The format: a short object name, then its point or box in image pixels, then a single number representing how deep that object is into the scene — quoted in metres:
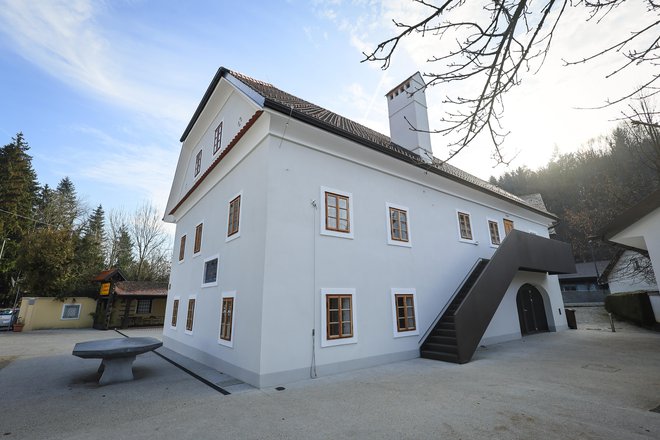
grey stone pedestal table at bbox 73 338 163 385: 6.86
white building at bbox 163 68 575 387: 7.32
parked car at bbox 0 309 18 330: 19.48
